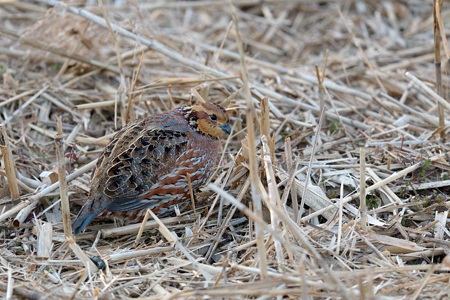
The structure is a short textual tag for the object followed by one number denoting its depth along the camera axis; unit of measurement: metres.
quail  10.77
